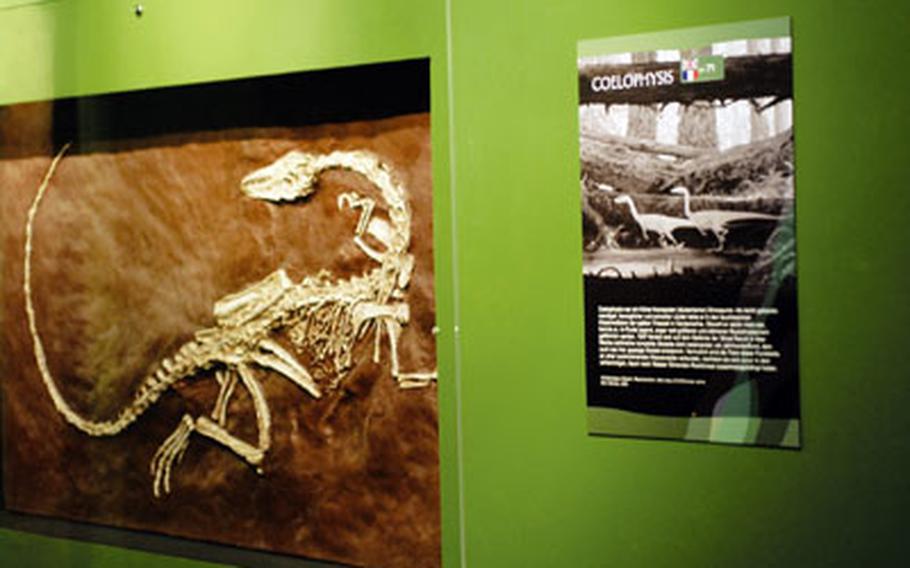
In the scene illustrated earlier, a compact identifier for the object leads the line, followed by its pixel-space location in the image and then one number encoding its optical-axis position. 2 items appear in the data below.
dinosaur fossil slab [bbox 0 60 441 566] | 2.85
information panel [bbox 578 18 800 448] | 2.30
